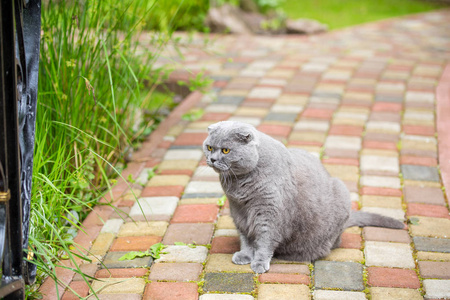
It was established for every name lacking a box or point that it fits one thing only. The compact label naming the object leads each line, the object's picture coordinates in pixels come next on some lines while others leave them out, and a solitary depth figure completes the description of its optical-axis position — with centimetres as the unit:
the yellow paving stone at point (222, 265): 283
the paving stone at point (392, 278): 270
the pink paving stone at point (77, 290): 261
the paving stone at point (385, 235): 315
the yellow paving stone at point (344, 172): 394
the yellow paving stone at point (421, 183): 381
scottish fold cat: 273
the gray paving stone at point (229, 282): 266
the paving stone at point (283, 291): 260
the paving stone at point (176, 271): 276
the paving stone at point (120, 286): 265
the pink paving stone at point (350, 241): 310
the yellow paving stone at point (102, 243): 303
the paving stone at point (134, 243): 307
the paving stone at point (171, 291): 260
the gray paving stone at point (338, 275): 269
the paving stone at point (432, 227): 320
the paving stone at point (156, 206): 348
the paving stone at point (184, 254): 294
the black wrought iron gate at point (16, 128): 204
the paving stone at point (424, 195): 361
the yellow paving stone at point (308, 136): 453
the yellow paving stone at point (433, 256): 294
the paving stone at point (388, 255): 290
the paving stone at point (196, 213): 339
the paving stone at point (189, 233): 315
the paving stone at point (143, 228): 324
